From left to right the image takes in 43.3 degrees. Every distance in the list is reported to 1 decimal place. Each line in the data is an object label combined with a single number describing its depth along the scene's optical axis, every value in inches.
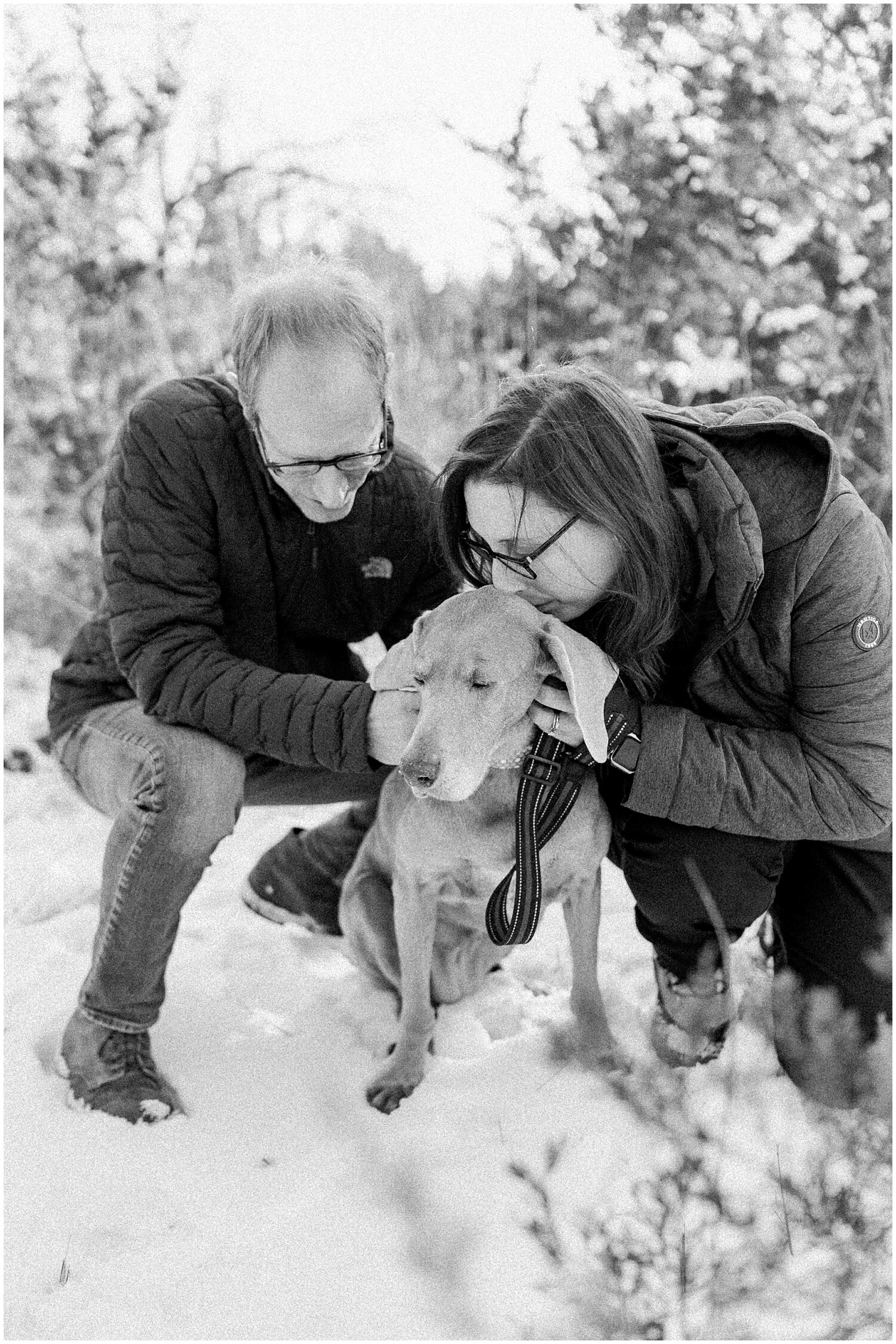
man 97.8
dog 86.8
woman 87.2
